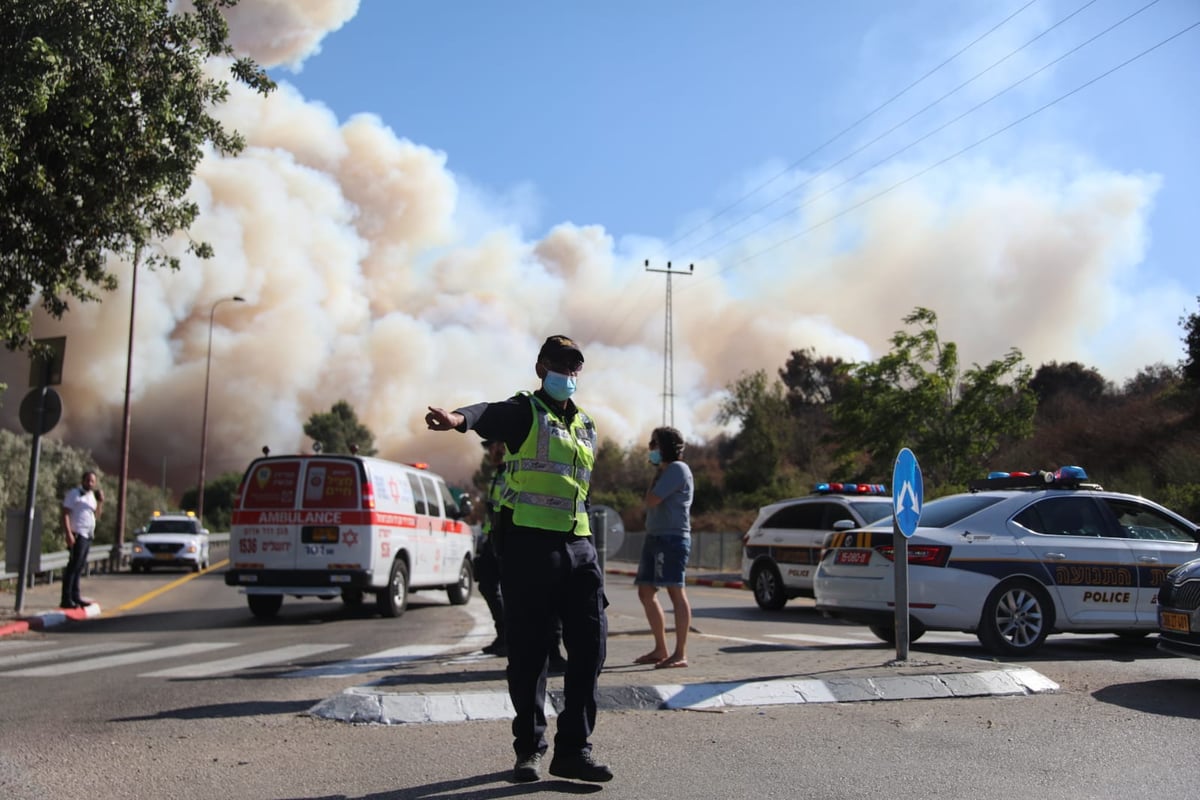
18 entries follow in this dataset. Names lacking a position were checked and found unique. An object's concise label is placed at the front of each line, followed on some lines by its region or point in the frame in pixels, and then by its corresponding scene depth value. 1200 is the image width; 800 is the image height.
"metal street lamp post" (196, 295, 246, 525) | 50.78
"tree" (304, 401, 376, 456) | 104.61
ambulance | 13.79
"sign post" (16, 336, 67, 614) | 14.74
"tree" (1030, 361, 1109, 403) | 53.19
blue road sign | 8.14
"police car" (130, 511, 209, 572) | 29.27
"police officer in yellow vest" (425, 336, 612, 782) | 4.74
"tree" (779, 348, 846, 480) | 58.47
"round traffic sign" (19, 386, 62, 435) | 14.76
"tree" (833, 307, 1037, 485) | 32.19
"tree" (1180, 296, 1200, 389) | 33.19
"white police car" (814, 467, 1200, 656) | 9.12
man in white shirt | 14.62
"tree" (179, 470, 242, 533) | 93.48
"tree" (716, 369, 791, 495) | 56.78
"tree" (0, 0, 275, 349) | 11.09
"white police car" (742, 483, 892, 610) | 15.56
